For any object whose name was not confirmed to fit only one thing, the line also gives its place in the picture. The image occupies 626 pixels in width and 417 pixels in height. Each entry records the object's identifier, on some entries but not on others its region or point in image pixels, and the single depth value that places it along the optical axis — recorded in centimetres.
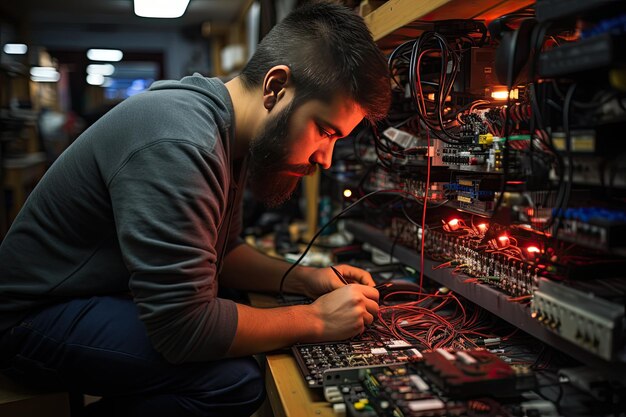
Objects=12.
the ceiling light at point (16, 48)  581
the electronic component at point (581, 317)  84
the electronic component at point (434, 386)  89
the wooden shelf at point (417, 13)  116
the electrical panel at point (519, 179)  88
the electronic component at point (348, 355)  110
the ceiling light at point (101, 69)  923
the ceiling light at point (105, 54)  841
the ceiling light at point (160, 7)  434
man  110
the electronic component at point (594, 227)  88
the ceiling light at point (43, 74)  584
